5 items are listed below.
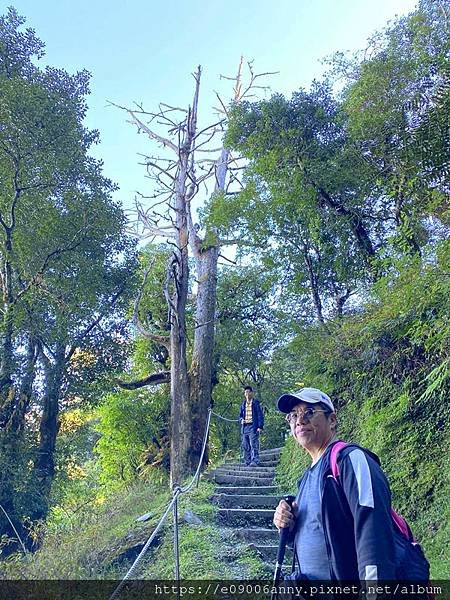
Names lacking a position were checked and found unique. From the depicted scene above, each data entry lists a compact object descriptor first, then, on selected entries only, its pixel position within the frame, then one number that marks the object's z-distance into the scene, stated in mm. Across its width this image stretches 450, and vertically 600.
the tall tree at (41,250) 10453
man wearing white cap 1641
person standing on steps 9414
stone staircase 5793
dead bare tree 10734
